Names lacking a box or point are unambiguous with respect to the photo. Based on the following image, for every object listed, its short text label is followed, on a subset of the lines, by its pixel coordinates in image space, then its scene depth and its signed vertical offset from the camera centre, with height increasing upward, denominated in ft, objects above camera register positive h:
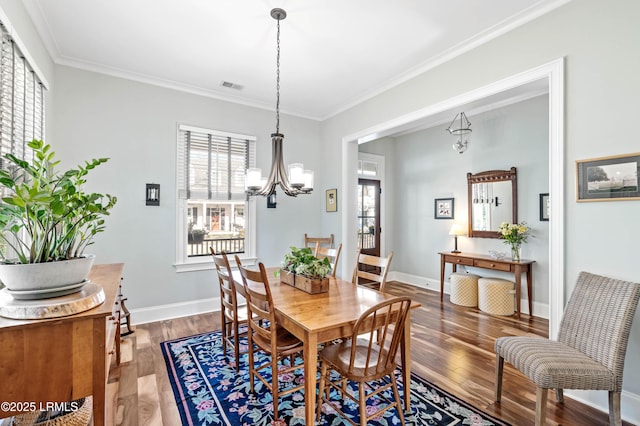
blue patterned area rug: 6.80 -4.55
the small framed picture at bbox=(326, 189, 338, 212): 16.11 +0.86
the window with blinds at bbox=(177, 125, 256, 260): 13.65 +1.25
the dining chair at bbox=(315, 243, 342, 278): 10.86 -1.44
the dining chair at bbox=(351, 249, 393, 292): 8.58 -1.41
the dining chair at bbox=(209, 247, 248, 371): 8.40 -2.67
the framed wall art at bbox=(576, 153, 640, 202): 6.83 +0.93
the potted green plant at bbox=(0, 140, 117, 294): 3.94 -0.17
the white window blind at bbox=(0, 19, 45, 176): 6.47 +2.75
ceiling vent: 13.14 +5.72
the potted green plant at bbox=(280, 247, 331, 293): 7.98 -1.52
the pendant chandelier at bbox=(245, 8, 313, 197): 8.84 +1.10
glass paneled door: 19.88 +0.01
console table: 13.35 -2.24
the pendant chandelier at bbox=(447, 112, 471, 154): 14.55 +4.07
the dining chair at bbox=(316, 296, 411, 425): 5.81 -3.01
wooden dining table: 5.81 -2.06
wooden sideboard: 3.84 -1.91
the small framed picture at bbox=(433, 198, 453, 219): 17.62 +0.50
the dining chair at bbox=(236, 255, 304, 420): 6.60 -2.89
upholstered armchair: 6.02 -2.91
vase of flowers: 13.79 -0.84
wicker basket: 5.33 -3.68
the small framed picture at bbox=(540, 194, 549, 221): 13.55 +0.45
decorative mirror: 14.85 +0.83
